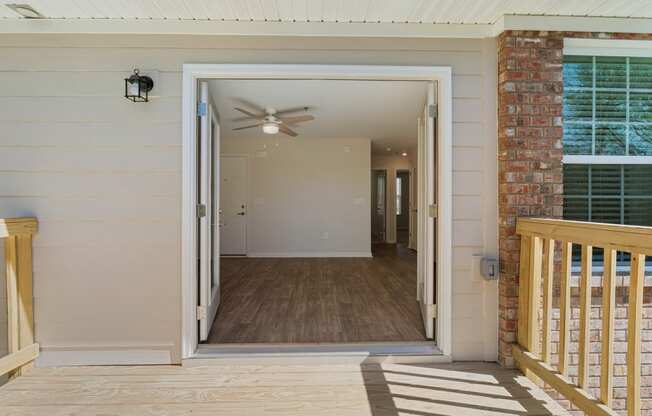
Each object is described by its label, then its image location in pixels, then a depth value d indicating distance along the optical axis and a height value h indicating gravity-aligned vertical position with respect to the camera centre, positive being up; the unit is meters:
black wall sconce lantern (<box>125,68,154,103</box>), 2.48 +0.78
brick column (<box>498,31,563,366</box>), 2.54 +0.52
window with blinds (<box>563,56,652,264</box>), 2.78 +0.50
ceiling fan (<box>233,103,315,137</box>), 5.43 +1.25
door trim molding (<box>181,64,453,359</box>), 2.59 +0.36
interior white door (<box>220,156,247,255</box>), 7.72 -0.09
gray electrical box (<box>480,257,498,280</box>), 2.59 -0.46
